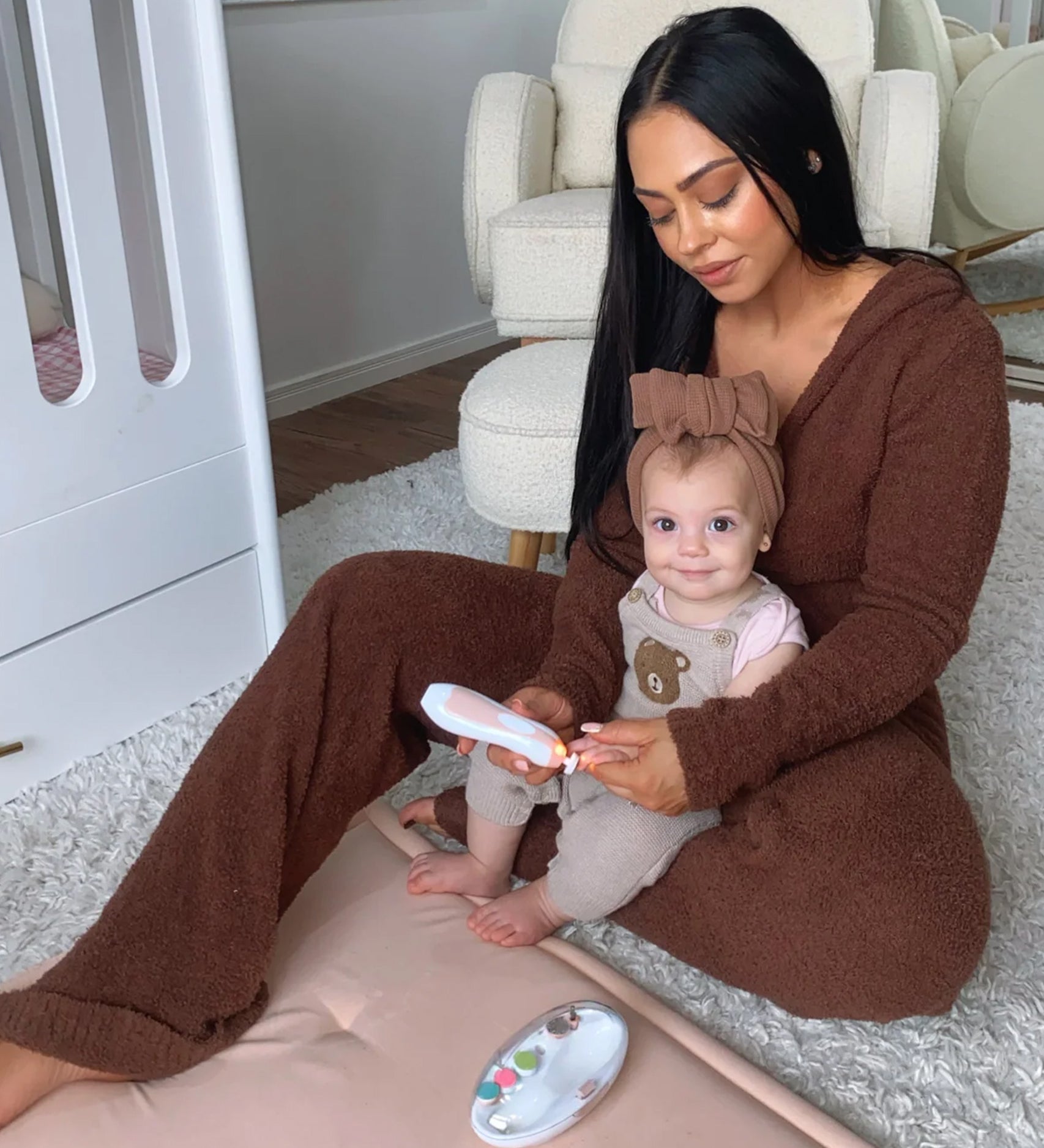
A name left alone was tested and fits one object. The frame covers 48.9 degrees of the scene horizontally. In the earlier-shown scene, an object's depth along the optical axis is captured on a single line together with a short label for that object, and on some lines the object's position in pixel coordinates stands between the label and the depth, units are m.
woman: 0.80
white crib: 1.11
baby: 0.86
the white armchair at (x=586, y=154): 1.74
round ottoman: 1.43
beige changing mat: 0.79
